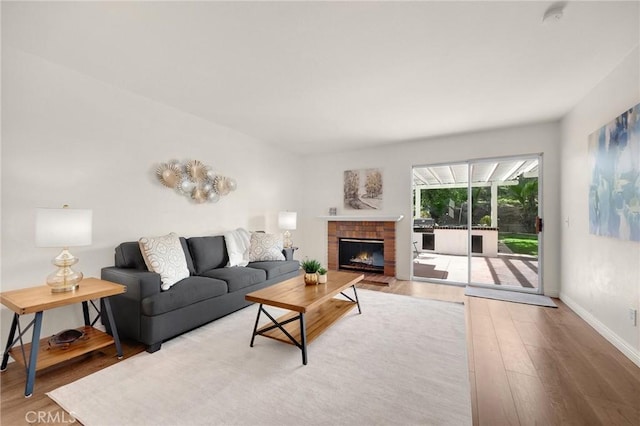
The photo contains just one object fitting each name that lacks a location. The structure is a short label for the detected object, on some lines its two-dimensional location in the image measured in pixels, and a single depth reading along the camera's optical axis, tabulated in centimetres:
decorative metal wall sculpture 333
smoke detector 174
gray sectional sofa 227
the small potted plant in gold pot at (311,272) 278
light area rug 156
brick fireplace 505
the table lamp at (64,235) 191
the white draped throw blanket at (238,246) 367
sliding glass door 418
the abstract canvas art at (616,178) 214
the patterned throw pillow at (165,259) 255
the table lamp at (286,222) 481
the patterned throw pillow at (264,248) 399
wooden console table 175
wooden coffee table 216
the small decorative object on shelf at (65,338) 203
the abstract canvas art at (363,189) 530
